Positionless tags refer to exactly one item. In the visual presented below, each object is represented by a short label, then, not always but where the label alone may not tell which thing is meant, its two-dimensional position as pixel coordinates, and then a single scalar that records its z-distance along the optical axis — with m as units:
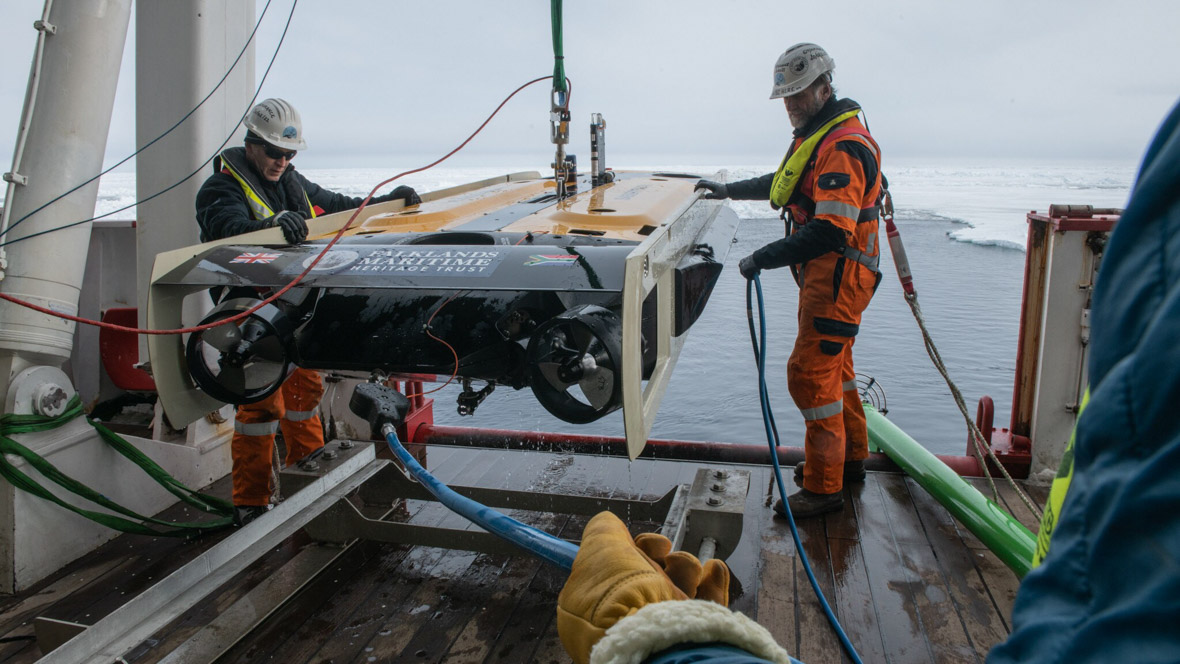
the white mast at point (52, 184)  2.68
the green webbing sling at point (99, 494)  2.64
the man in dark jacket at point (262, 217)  3.12
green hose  2.66
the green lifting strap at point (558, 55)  2.88
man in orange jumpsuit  2.94
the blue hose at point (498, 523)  1.87
